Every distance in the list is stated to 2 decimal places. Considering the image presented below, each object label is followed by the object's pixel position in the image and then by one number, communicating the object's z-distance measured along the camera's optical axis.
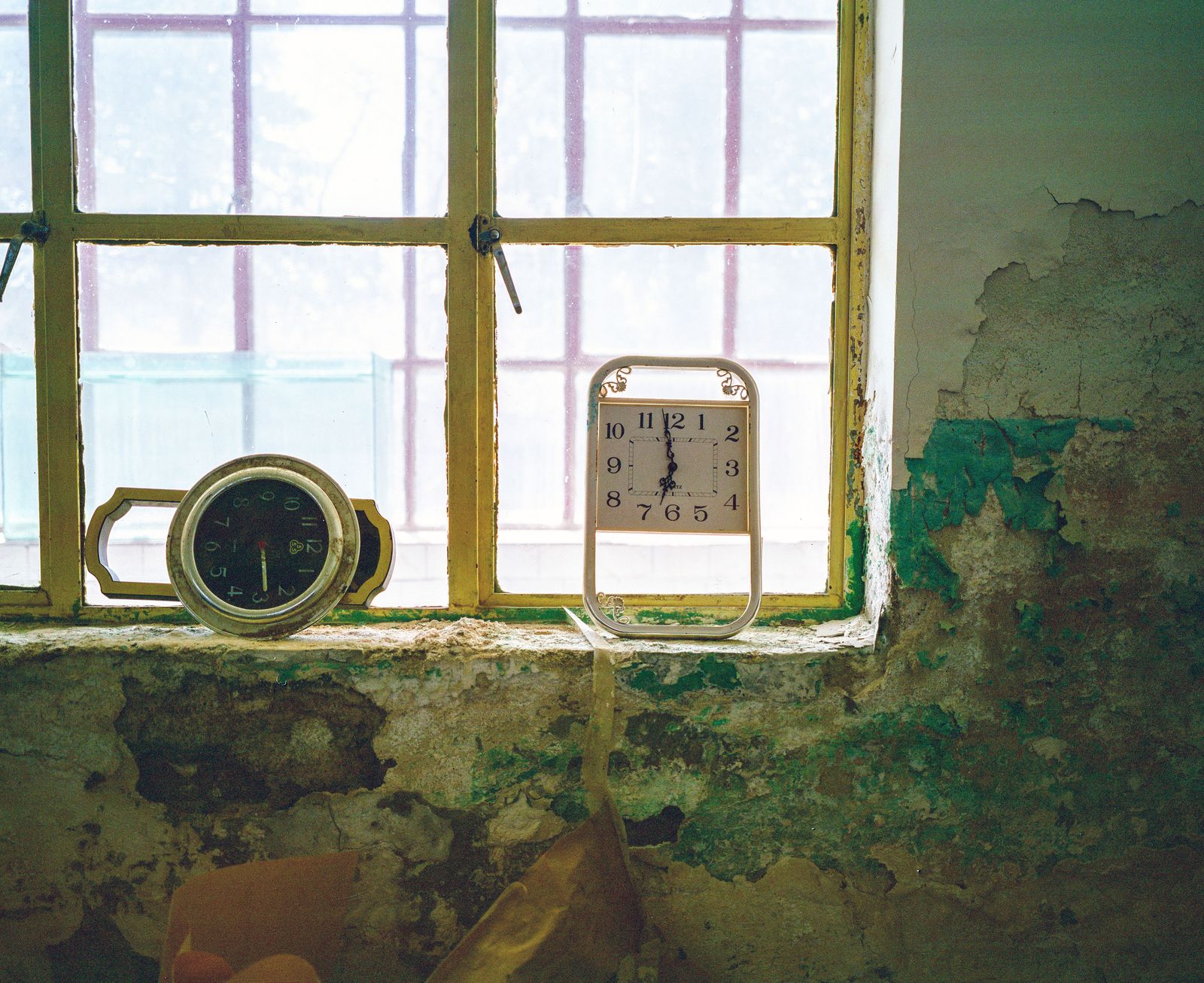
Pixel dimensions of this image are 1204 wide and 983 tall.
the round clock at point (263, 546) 1.25
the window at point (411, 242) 1.39
